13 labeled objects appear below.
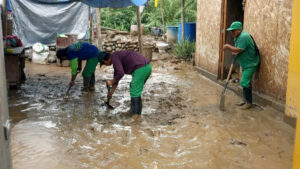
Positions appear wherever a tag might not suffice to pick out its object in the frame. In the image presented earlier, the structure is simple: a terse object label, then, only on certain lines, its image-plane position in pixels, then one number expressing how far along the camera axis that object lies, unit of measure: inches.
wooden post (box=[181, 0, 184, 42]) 455.5
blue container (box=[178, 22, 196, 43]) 464.4
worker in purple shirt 186.2
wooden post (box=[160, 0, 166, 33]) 652.8
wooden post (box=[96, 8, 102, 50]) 421.3
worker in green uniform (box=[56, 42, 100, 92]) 246.8
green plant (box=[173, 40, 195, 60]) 444.1
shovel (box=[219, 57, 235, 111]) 217.6
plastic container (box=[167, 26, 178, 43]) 545.3
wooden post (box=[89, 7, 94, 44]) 479.4
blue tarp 353.3
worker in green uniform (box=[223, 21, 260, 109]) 210.4
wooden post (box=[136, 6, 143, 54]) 332.0
